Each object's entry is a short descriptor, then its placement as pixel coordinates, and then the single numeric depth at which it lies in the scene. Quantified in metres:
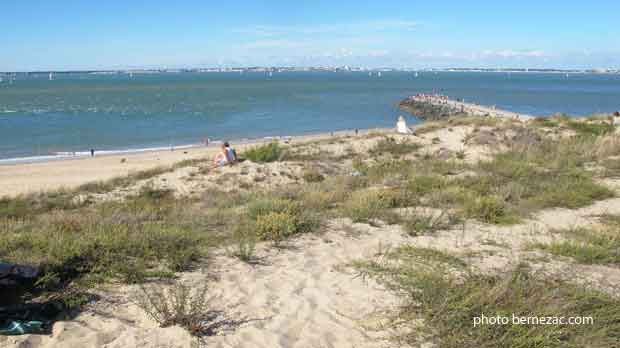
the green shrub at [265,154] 14.74
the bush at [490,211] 7.14
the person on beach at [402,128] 19.25
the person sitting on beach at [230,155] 14.12
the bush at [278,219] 6.35
